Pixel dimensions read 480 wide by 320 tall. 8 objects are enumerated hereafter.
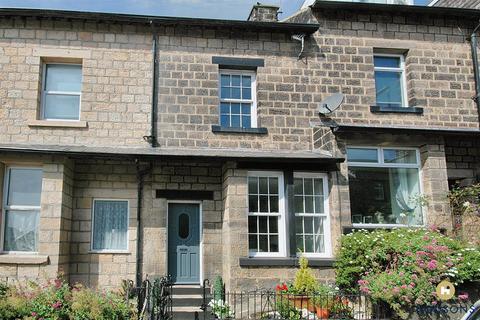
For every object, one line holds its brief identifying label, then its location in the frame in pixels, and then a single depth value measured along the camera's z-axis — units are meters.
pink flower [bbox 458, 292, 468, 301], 9.41
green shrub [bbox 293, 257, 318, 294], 9.99
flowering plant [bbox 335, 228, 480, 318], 9.23
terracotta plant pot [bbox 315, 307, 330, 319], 9.55
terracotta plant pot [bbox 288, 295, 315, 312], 9.75
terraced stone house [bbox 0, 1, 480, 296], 11.38
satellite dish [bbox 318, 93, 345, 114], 11.97
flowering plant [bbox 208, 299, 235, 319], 9.85
